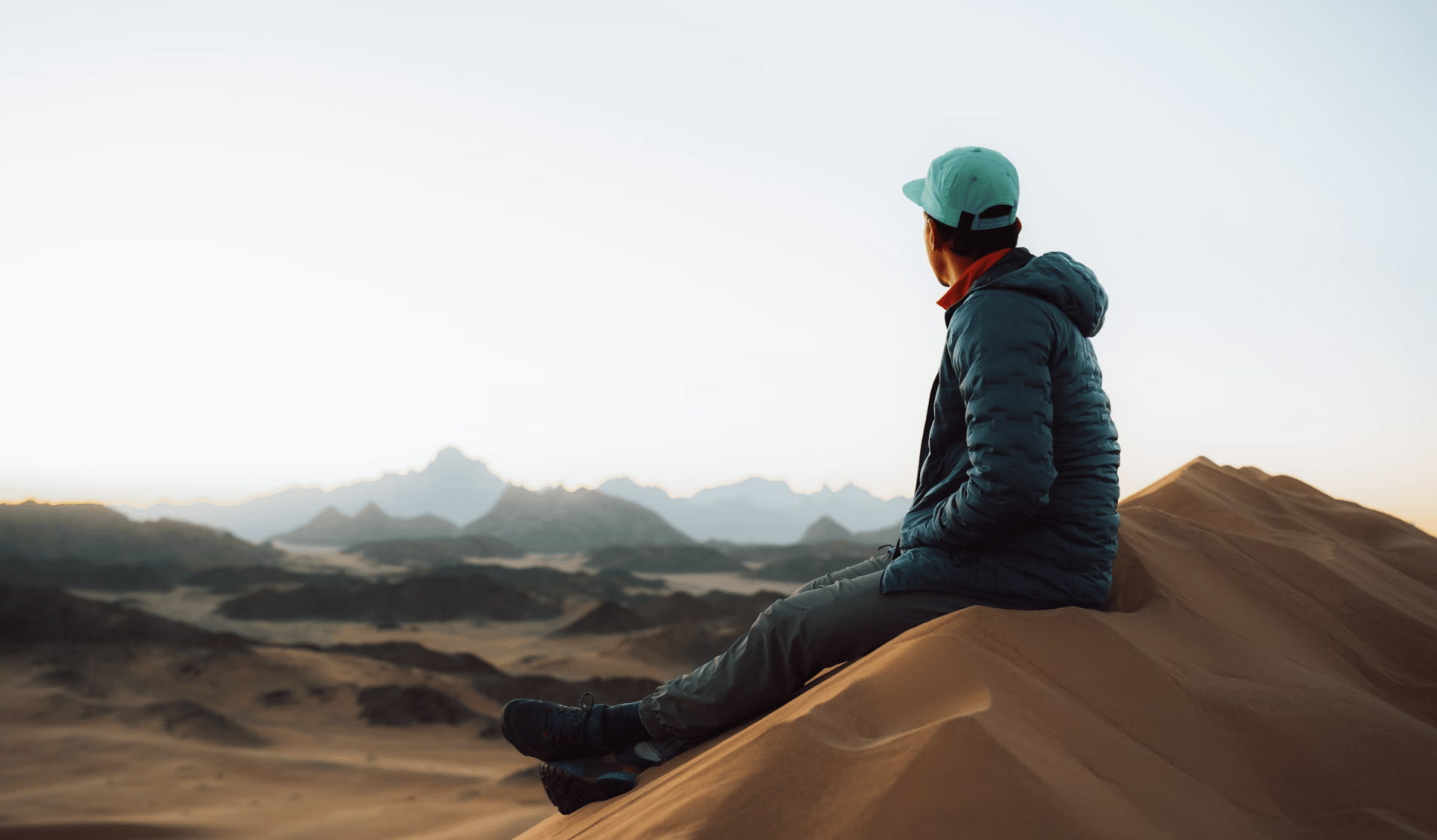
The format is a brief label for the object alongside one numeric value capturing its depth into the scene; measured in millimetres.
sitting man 2195
